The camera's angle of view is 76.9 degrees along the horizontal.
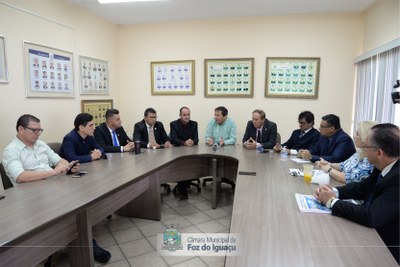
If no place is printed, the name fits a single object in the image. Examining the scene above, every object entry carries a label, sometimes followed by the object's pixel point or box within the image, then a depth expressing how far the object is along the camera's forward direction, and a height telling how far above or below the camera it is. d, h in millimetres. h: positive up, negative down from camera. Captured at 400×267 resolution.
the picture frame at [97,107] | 3785 -4
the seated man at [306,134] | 3170 -335
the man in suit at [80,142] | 2457 -359
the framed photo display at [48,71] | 2895 +437
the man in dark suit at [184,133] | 3666 -396
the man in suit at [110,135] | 3137 -352
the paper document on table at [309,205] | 1439 -575
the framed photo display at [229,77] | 4211 +521
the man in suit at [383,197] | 1194 -434
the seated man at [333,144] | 2465 -355
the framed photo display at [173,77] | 4422 +536
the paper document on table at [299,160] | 2723 -566
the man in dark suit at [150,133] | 3598 -378
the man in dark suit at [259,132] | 3502 -357
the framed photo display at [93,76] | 3730 +480
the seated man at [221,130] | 3766 -341
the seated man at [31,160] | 1891 -436
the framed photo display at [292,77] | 4000 +501
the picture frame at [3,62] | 2586 +457
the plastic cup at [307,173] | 1992 -511
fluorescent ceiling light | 3113 +1306
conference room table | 1059 -593
